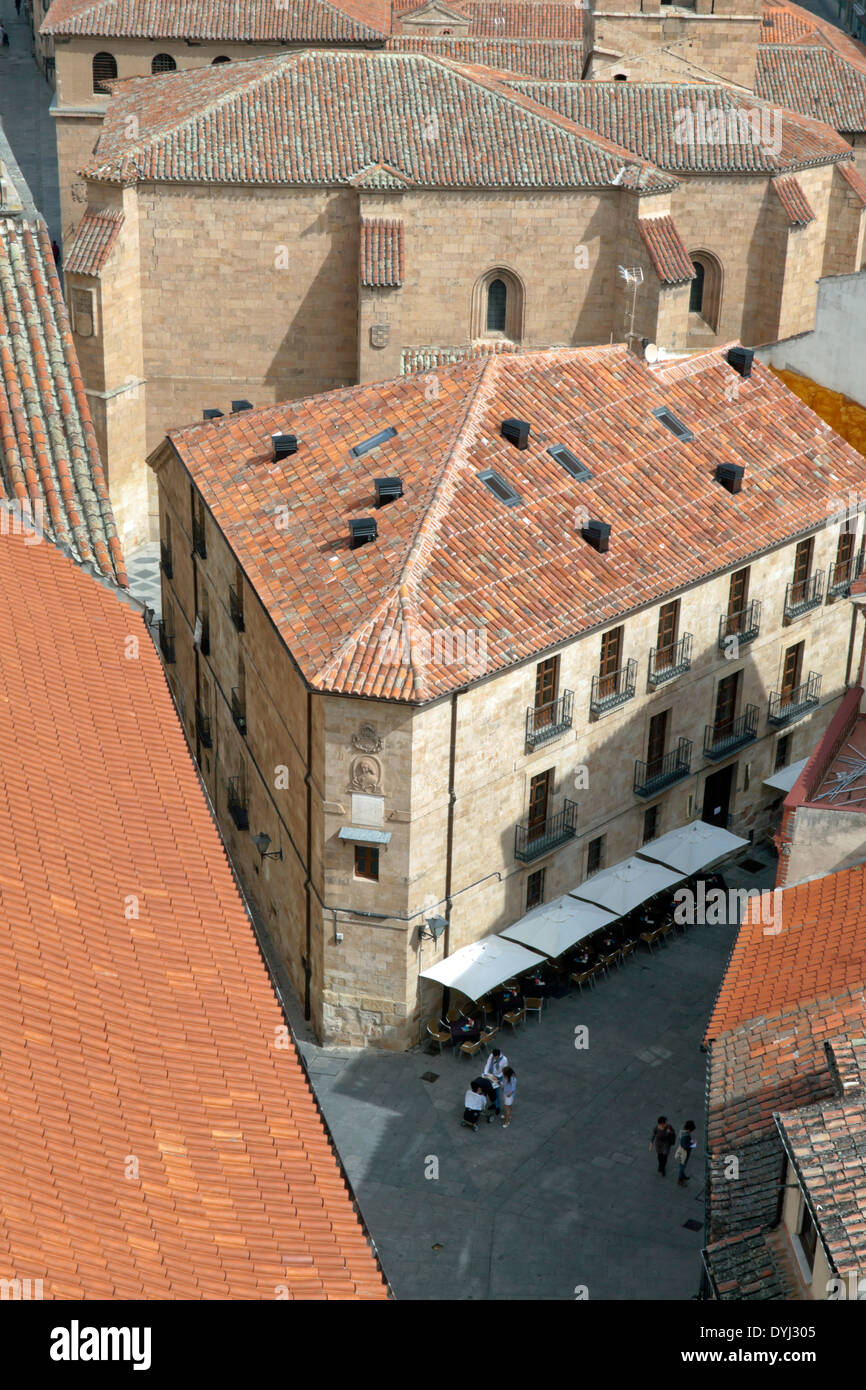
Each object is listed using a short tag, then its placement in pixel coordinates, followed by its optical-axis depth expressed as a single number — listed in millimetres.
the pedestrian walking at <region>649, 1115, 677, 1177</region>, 36844
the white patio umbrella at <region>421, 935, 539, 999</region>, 39938
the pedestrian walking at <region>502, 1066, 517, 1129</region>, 38344
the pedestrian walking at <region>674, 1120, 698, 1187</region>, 36656
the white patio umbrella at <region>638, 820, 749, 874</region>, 44906
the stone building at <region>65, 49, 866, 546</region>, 58531
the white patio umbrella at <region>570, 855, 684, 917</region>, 43031
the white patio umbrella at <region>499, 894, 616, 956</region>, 41406
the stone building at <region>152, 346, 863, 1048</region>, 38125
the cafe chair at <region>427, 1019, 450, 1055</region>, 40500
